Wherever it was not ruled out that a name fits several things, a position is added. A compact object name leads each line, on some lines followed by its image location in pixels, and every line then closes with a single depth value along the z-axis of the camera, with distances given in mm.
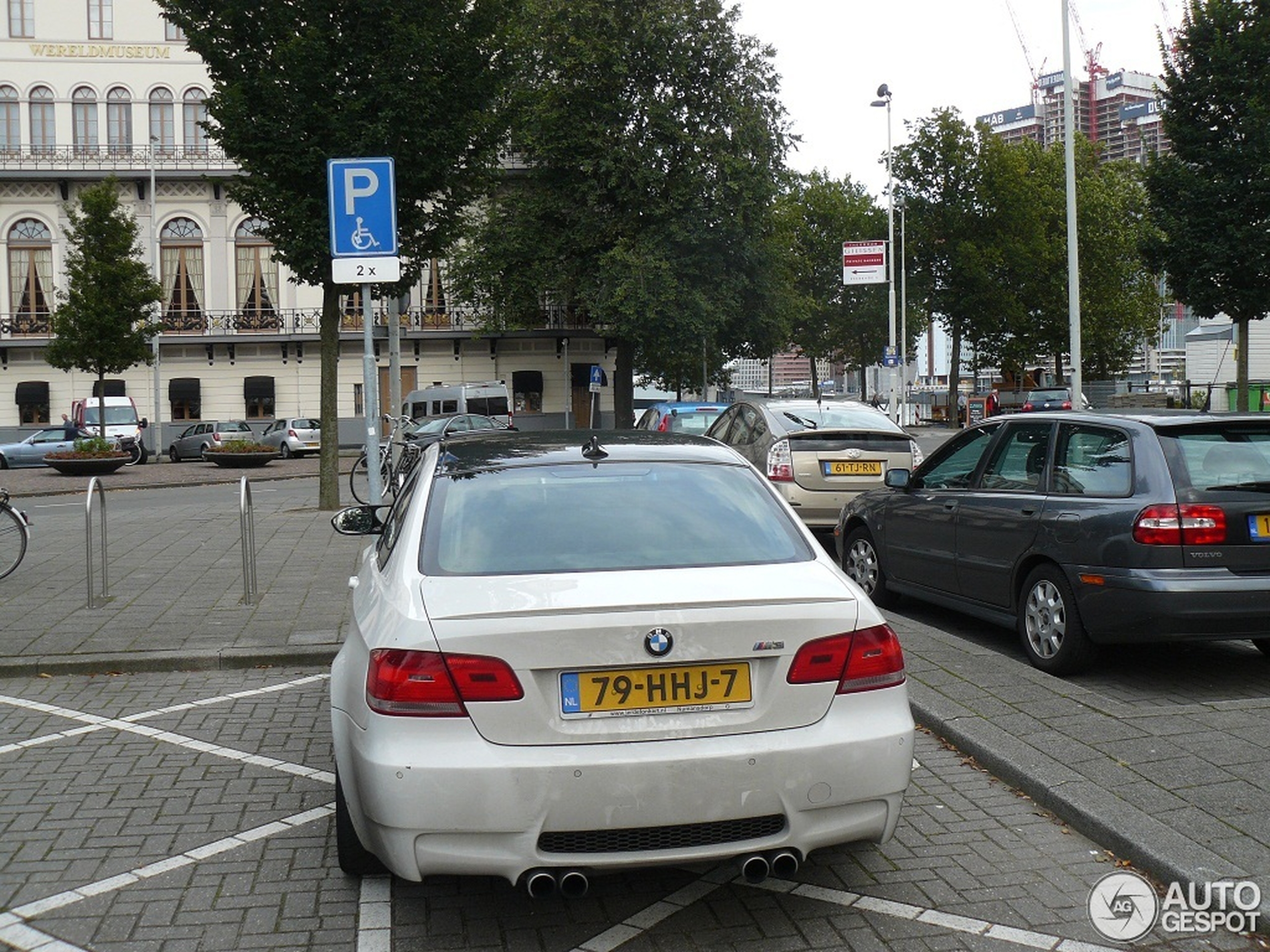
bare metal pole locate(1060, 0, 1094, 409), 24688
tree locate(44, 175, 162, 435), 36031
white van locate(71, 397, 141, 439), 42219
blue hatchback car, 20297
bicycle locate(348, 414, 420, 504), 17594
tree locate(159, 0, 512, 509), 15516
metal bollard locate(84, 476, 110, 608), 9134
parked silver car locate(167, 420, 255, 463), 44031
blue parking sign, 10203
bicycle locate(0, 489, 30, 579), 10633
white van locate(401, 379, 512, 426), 43344
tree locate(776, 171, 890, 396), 71625
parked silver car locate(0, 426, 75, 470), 40250
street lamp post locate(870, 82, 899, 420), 50594
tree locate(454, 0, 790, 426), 39375
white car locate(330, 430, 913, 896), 3455
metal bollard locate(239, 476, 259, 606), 9453
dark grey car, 6434
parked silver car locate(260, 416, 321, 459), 43594
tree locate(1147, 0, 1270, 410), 21031
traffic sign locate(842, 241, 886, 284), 41344
